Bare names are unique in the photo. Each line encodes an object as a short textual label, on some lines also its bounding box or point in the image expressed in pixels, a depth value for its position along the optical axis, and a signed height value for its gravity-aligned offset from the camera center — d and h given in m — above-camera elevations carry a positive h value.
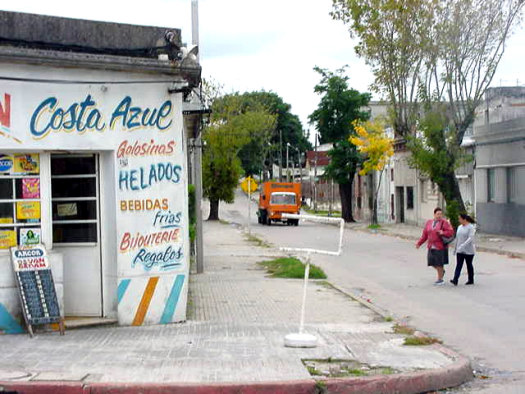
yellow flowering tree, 51.50 +2.28
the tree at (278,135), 92.38 +6.01
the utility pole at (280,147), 86.38 +4.08
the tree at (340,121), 57.91 +4.39
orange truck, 55.12 -1.20
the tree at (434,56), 31.98 +5.07
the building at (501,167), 33.91 +0.55
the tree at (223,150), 58.06 +2.38
